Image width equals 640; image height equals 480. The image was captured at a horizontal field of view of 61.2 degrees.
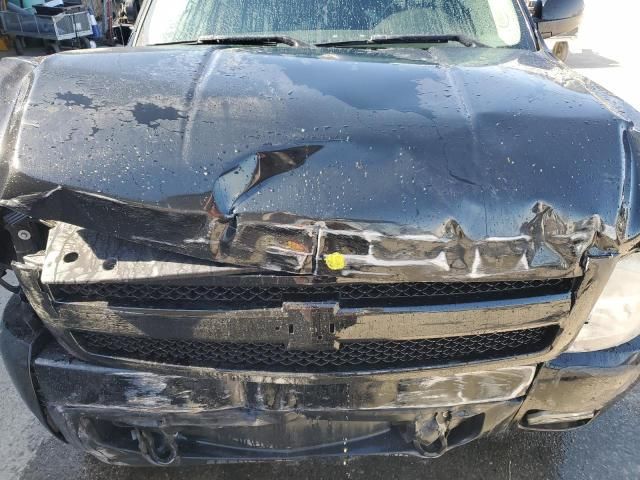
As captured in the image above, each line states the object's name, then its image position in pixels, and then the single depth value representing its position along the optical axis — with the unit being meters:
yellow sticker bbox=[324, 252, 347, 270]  1.33
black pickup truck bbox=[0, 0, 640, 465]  1.35
